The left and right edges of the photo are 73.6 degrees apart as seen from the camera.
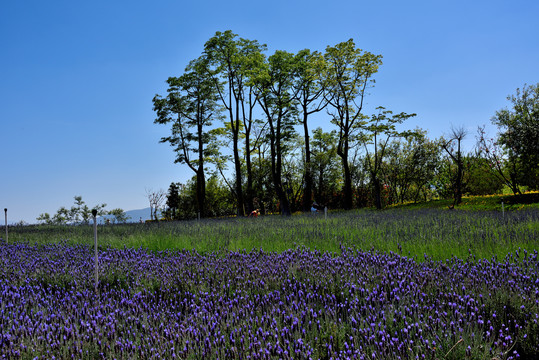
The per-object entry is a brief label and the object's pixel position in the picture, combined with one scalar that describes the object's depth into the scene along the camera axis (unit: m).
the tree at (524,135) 20.80
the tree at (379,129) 23.94
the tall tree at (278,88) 22.44
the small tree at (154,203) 35.18
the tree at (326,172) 27.30
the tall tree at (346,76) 23.08
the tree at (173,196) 34.37
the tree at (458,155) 21.78
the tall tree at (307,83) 23.25
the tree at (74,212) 29.18
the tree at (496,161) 23.93
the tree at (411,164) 27.66
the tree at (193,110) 26.48
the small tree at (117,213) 33.09
